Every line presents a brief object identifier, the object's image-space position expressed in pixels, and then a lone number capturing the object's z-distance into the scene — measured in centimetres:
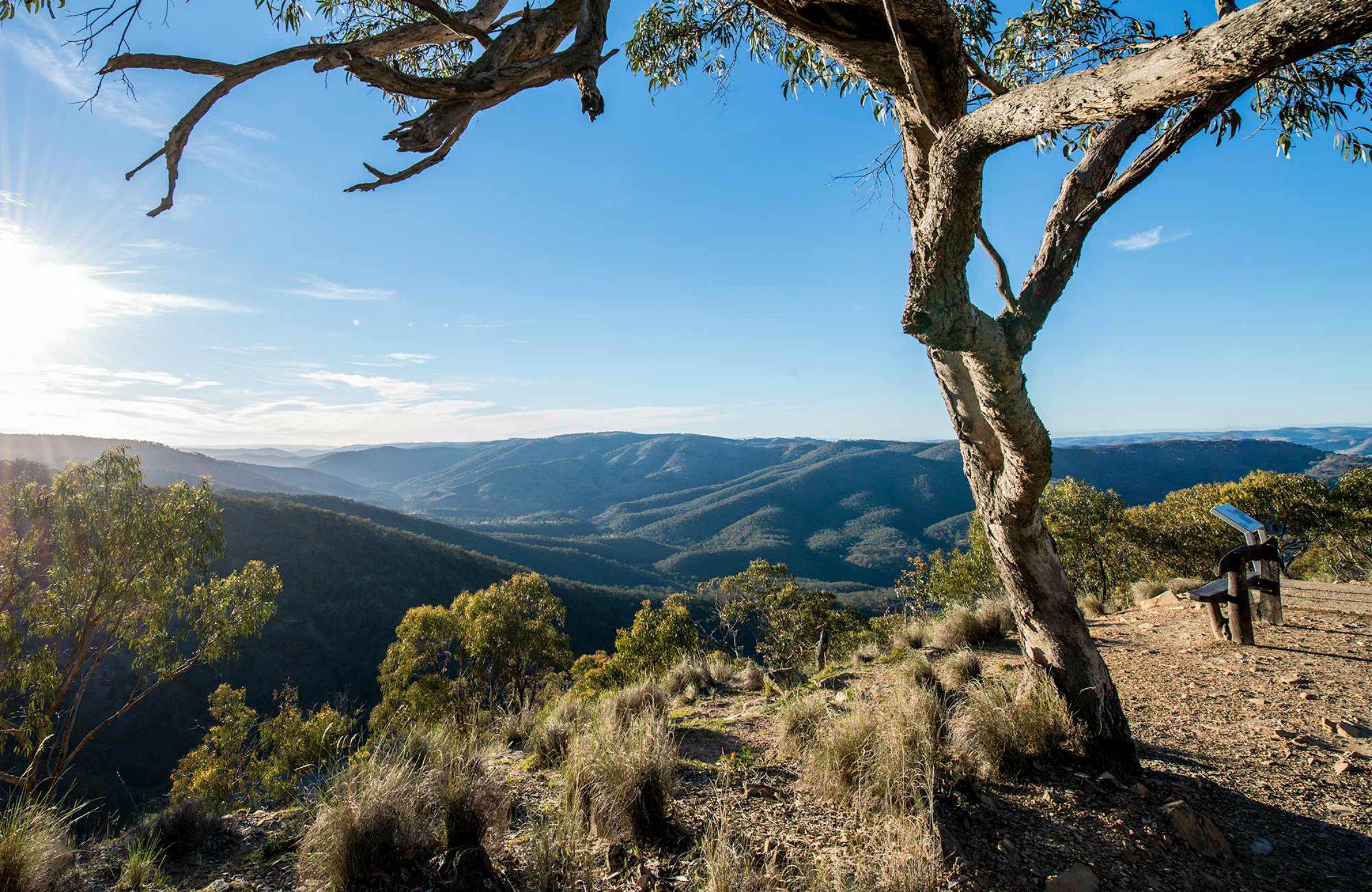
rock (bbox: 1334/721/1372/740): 379
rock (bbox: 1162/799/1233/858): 260
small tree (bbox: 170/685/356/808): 1431
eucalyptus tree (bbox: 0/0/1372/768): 170
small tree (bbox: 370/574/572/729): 1805
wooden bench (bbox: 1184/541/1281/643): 562
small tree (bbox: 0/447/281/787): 881
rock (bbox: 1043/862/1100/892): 231
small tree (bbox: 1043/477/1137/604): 2080
